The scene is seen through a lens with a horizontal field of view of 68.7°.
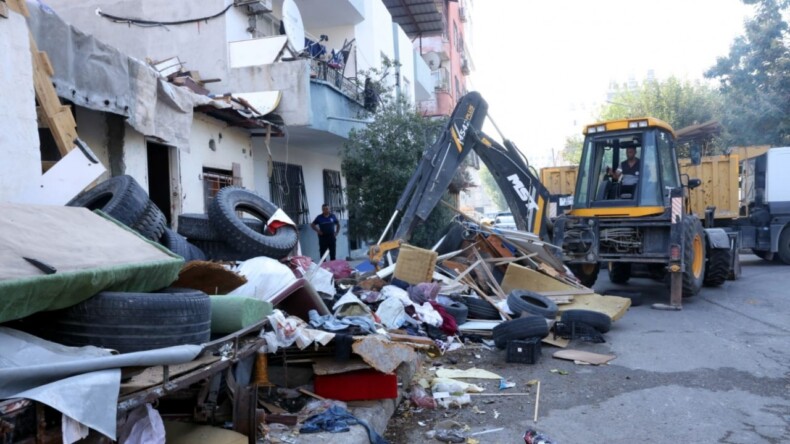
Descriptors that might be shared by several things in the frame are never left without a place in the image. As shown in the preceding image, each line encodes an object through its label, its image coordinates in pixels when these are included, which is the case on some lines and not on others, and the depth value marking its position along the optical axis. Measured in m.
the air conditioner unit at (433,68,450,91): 28.83
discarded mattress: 2.53
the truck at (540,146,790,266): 12.38
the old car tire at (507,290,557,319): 7.42
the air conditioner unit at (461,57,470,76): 39.20
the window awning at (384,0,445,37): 24.51
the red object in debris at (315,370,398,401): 4.65
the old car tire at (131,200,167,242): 5.55
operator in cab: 9.62
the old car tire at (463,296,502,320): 7.89
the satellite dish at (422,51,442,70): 29.71
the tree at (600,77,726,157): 26.55
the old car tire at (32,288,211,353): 2.84
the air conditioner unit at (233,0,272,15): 11.62
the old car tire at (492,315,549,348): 6.51
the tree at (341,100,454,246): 12.70
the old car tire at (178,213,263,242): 6.91
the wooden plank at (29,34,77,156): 6.06
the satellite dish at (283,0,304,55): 11.49
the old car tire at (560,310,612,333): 7.26
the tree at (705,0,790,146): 20.61
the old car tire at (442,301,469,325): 7.52
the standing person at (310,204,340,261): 12.99
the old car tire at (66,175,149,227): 5.37
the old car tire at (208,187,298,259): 6.70
